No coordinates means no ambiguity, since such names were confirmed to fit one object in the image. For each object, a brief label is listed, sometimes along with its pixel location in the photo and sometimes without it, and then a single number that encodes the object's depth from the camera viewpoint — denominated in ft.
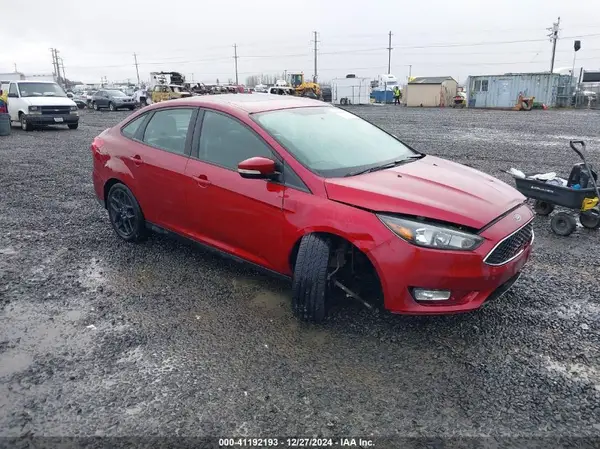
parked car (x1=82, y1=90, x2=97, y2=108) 129.08
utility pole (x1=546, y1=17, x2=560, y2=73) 172.55
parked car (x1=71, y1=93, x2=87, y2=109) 135.23
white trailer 158.71
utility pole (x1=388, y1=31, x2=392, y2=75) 283.59
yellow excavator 141.99
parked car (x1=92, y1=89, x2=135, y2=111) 117.19
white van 59.16
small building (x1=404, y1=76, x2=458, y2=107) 137.51
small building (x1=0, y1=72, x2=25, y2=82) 139.23
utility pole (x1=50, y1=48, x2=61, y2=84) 338.34
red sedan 10.16
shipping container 116.06
